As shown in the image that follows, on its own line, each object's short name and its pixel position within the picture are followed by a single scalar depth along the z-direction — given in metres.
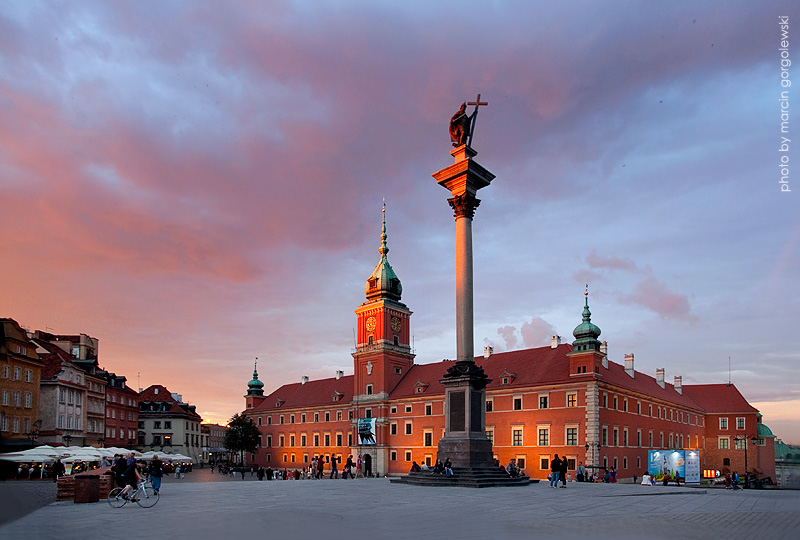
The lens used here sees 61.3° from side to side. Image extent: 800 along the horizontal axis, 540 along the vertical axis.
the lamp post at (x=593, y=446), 58.74
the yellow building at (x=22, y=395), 52.94
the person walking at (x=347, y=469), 50.31
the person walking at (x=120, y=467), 22.14
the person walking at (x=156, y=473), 23.77
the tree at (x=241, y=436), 95.25
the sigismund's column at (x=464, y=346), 32.91
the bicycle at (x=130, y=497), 20.33
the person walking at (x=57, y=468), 41.69
